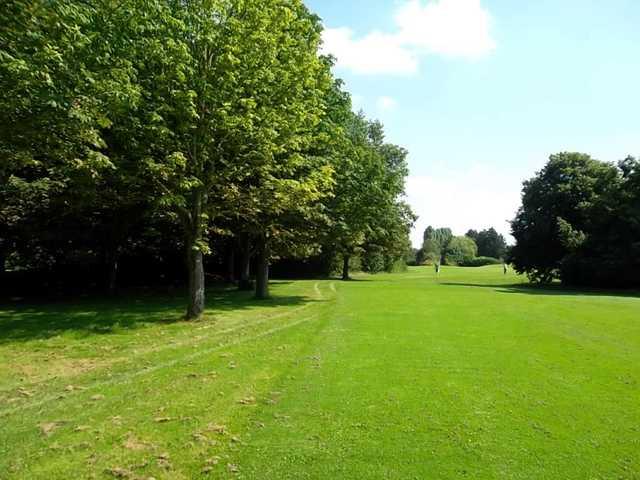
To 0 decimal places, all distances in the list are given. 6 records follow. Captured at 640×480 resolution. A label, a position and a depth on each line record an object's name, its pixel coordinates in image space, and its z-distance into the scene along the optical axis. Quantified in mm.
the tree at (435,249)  114169
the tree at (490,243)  144312
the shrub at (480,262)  112812
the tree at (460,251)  119662
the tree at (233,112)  15953
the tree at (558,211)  44406
